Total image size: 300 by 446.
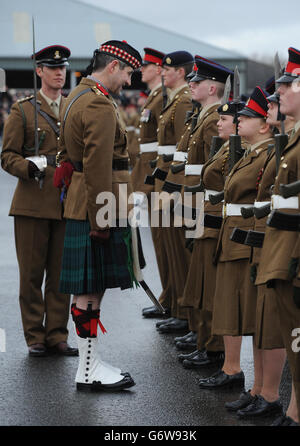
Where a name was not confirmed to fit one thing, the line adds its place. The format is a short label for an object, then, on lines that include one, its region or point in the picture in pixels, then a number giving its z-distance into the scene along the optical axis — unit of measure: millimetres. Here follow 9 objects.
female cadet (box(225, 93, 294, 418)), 9773
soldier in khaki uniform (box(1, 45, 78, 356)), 13086
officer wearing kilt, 11125
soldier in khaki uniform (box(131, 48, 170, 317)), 16891
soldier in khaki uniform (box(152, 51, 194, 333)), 15055
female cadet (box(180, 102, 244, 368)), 11656
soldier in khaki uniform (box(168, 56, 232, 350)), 12648
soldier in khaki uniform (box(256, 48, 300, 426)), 8578
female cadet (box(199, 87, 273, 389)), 10445
